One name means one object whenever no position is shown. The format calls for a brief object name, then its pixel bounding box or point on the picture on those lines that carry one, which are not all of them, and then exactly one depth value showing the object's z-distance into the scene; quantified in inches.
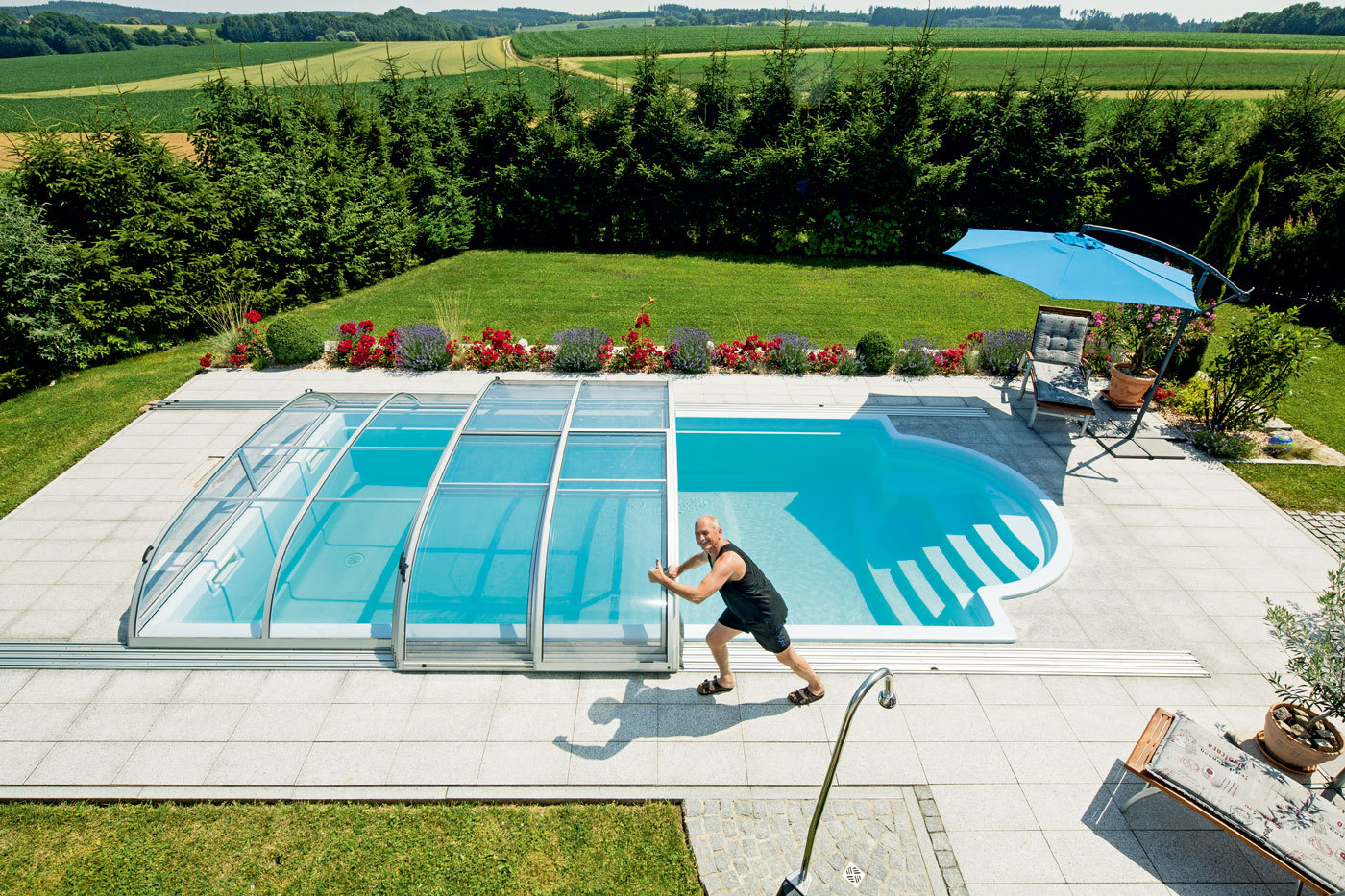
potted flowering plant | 446.3
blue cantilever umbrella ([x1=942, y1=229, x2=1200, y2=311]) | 360.5
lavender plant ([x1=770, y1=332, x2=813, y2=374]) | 517.0
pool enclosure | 258.4
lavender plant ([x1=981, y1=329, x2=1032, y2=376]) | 511.8
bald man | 215.9
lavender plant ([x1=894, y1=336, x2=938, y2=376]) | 513.0
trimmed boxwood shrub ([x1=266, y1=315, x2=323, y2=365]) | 510.3
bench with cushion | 186.1
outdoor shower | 149.4
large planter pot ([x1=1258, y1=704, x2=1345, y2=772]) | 219.9
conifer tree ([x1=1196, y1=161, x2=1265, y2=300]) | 471.2
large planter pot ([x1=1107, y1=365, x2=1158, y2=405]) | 453.4
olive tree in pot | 210.7
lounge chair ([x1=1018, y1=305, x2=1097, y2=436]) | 446.6
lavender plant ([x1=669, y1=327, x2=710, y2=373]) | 511.8
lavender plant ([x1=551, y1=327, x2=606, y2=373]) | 513.0
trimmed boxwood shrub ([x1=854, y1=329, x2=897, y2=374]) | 509.7
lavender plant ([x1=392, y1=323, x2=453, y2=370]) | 511.8
